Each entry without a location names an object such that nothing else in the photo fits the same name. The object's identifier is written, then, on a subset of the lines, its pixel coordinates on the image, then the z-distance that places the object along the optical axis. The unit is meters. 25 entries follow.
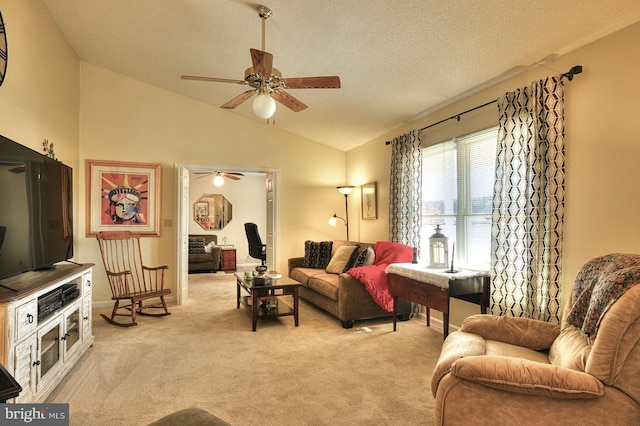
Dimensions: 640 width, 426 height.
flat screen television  2.14
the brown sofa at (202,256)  7.95
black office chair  6.93
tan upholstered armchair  1.41
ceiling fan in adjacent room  8.17
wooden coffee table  3.82
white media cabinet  1.92
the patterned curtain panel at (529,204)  2.70
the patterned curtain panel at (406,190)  4.25
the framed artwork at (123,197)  4.86
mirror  9.00
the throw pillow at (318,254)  5.40
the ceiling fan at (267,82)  2.62
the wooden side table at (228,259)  8.34
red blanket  3.94
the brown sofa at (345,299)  3.91
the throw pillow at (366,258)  4.40
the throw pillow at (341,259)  4.76
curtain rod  2.58
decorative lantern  3.55
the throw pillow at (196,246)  8.07
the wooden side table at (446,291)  3.05
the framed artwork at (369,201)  5.32
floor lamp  5.67
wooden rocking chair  4.51
